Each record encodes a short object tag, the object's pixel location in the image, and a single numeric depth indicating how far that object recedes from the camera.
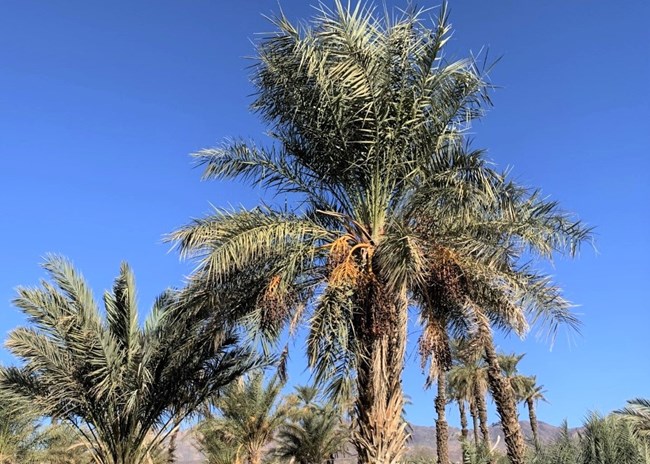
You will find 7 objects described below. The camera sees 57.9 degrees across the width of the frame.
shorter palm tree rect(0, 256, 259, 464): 13.77
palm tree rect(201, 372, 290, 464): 25.44
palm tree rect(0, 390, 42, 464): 21.77
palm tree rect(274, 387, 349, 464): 30.95
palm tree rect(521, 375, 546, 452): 42.47
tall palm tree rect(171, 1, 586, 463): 9.06
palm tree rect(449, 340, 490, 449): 33.25
